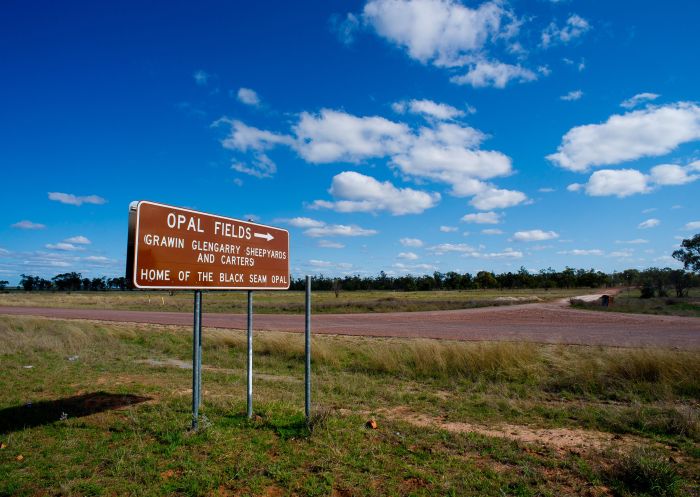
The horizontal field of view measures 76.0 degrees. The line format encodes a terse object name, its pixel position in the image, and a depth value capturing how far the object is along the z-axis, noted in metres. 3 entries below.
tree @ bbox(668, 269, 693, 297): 58.50
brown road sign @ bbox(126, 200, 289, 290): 4.57
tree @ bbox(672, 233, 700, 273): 62.88
